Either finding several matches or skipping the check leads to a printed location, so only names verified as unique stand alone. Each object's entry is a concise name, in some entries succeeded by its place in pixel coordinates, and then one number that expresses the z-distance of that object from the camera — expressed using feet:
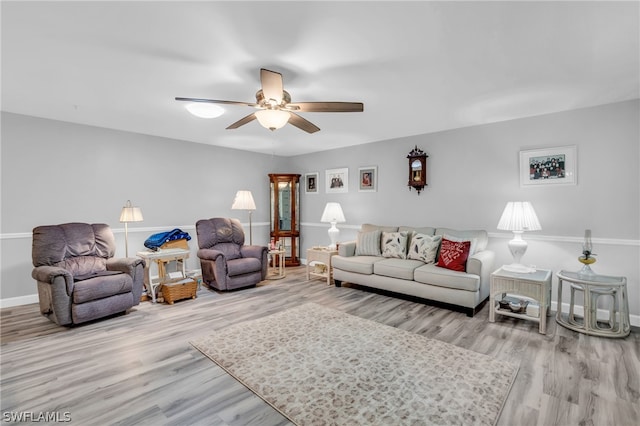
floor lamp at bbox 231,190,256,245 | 16.02
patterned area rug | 6.11
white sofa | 11.48
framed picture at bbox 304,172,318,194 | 21.01
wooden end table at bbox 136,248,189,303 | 13.21
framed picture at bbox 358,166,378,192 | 17.58
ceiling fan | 7.77
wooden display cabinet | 21.08
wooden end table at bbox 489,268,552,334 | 9.89
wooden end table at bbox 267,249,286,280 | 17.24
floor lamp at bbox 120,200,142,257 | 13.20
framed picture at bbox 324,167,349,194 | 19.08
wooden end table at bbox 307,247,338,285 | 16.10
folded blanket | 14.78
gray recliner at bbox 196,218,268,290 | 14.28
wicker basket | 12.80
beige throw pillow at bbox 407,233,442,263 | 13.64
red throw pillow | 12.09
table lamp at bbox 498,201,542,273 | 11.11
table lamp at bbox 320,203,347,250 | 17.03
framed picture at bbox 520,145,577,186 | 11.57
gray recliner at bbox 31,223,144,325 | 10.05
